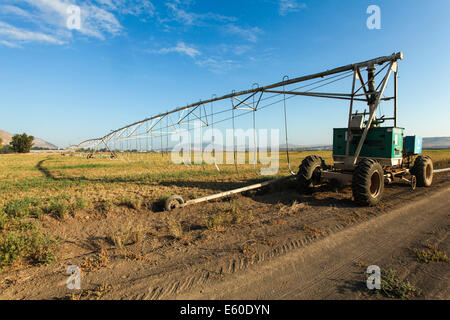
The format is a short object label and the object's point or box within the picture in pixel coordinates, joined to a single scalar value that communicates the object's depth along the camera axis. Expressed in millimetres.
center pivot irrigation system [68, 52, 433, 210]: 7653
